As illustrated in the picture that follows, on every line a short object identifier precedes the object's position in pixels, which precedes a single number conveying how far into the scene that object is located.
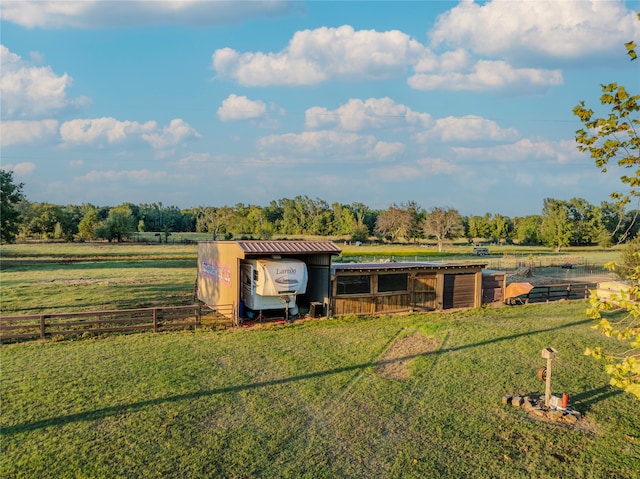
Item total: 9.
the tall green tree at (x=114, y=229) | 73.50
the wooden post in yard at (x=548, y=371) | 9.47
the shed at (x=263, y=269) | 17.02
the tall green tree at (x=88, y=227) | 76.00
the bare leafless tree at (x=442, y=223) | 74.38
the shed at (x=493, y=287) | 22.08
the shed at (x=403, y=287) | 18.77
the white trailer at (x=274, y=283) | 16.83
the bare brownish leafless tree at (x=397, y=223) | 87.88
